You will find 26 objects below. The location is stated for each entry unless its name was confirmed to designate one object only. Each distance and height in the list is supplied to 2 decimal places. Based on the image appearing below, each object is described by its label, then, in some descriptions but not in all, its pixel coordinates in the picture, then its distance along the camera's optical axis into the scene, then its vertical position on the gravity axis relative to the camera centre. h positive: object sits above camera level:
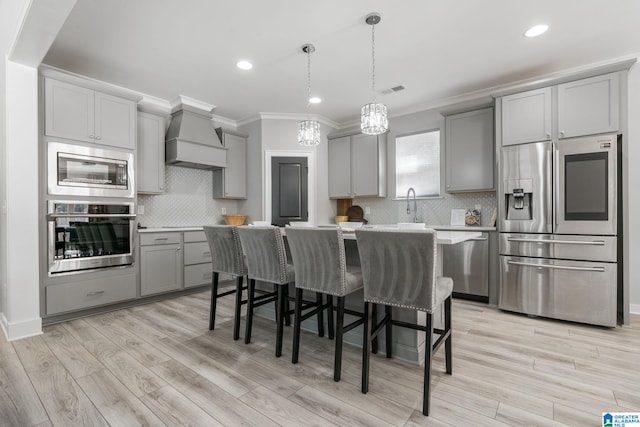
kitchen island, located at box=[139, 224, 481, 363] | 2.08 -0.78
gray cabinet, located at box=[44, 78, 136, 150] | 2.92 +0.99
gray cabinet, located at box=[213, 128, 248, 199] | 4.80 +0.64
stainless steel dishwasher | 3.55 -0.70
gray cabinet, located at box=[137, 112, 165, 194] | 3.87 +0.75
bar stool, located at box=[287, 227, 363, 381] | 1.91 -0.41
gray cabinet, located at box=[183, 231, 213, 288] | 4.03 -0.67
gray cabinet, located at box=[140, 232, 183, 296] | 3.60 -0.64
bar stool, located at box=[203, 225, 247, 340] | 2.64 -0.43
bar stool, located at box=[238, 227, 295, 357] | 2.27 -0.42
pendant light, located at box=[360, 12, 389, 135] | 2.64 +0.81
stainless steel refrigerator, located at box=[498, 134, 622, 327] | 2.79 -0.19
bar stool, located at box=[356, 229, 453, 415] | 1.60 -0.38
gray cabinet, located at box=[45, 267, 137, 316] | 2.91 -0.82
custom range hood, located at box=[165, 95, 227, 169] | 4.10 +1.02
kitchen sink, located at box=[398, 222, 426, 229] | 2.41 -0.13
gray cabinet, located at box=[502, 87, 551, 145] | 3.12 +0.99
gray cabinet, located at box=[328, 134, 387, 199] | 4.74 +0.71
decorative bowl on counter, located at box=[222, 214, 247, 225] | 4.78 -0.14
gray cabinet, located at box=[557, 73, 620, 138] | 2.83 +1.00
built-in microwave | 2.92 +0.41
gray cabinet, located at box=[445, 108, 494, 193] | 3.75 +0.75
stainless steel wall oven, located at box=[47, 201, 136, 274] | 2.90 -0.25
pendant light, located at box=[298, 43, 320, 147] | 3.10 +0.80
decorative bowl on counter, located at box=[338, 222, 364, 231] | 2.49 -0.13
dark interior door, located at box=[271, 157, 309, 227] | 4.84 +0.33
